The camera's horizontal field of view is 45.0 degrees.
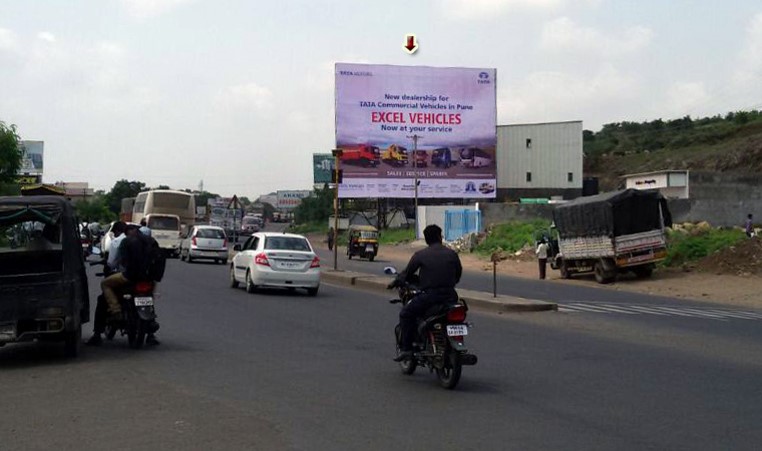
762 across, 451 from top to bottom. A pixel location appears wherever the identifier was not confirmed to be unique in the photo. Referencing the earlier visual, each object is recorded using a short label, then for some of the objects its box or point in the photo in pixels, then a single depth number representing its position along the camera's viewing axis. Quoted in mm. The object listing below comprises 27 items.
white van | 44656
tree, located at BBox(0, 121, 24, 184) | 37656
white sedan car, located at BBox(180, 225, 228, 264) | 38969
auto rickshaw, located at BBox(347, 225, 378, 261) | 47188
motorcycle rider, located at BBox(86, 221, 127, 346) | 12719
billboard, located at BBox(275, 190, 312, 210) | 161412
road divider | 19531
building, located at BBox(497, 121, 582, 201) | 74812
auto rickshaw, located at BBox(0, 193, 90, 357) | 10781
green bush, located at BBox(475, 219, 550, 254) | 47156
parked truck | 30312
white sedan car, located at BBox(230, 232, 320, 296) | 22359
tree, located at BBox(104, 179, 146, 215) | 127856
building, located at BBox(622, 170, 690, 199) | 59625
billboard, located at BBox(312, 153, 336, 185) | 98750
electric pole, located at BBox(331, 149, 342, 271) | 30328
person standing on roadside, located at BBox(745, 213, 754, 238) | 42175
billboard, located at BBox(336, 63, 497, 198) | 58344
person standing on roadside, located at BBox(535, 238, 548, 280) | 33812
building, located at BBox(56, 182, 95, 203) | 150750
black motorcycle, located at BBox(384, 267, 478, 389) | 9461
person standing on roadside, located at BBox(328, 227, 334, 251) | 59716
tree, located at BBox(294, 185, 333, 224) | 107500
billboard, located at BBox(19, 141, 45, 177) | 88375
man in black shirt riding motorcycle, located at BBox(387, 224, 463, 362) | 9812
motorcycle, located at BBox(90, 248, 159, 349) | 12203
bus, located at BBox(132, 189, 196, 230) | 48562
